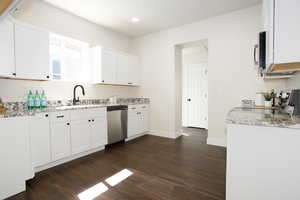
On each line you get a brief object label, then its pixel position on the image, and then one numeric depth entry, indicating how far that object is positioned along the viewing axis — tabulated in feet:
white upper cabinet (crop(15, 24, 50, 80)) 6.75
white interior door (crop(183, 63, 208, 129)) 15.40
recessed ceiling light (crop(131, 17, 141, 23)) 10.40
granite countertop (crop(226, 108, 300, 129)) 3.13
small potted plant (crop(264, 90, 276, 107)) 7.06
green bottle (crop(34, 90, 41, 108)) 7.48
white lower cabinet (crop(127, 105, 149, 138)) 11.47
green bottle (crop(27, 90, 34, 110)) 7.29
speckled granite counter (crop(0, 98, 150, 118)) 5.46
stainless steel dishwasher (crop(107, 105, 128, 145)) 9.94
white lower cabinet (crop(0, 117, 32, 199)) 5.01
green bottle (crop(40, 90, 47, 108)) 7.71
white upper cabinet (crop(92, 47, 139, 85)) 10.53
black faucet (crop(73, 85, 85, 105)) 9.49
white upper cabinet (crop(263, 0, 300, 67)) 2.90
